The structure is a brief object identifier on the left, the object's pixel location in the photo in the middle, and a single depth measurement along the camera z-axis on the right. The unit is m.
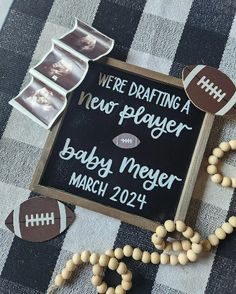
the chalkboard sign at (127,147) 0.72
